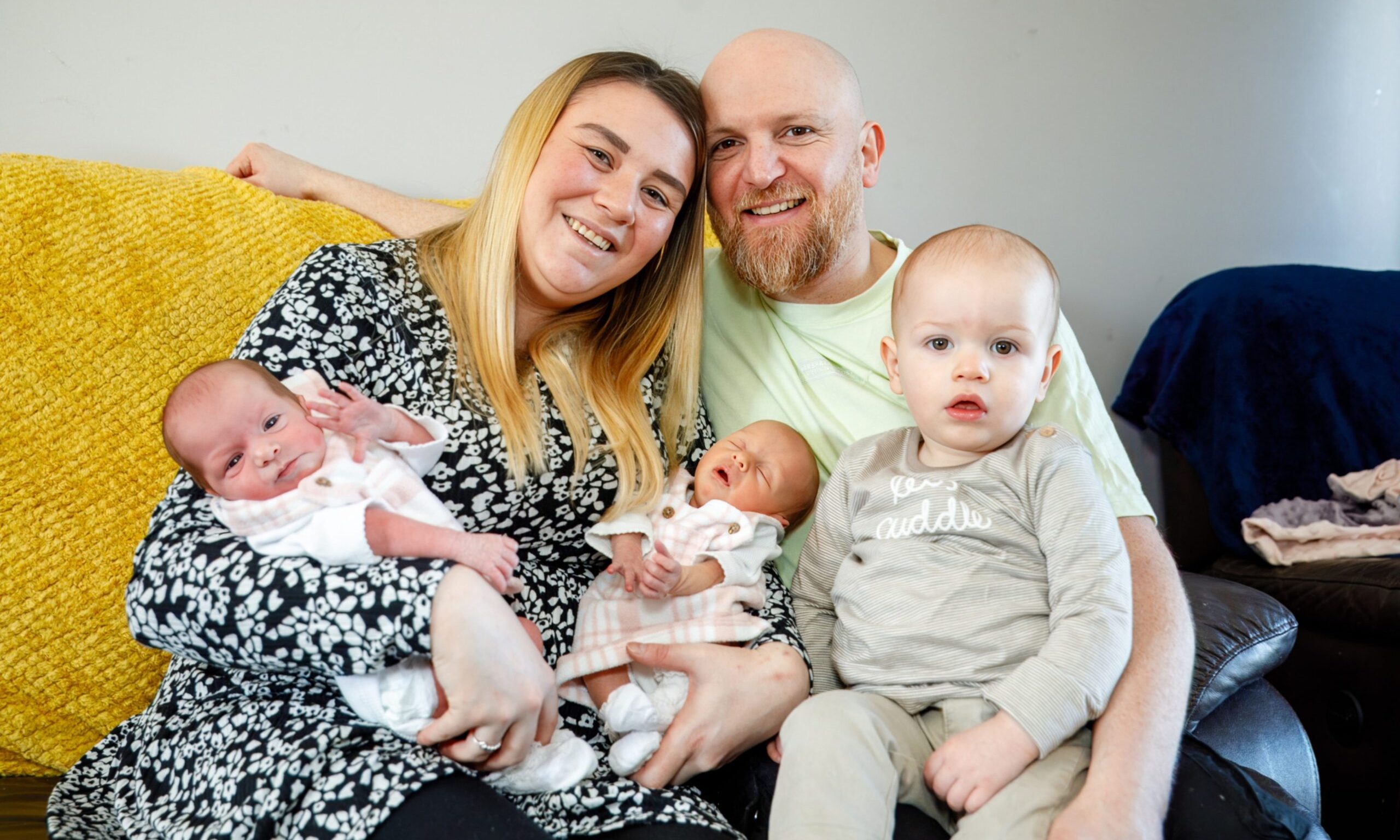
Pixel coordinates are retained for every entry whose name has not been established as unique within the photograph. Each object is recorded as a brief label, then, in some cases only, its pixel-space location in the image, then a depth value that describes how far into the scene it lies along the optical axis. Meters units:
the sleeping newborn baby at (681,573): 1.30
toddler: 1.08
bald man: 1.66
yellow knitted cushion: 1.34
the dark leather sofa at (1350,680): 1.95
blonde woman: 1.01
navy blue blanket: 2.47
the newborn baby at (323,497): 1.08
